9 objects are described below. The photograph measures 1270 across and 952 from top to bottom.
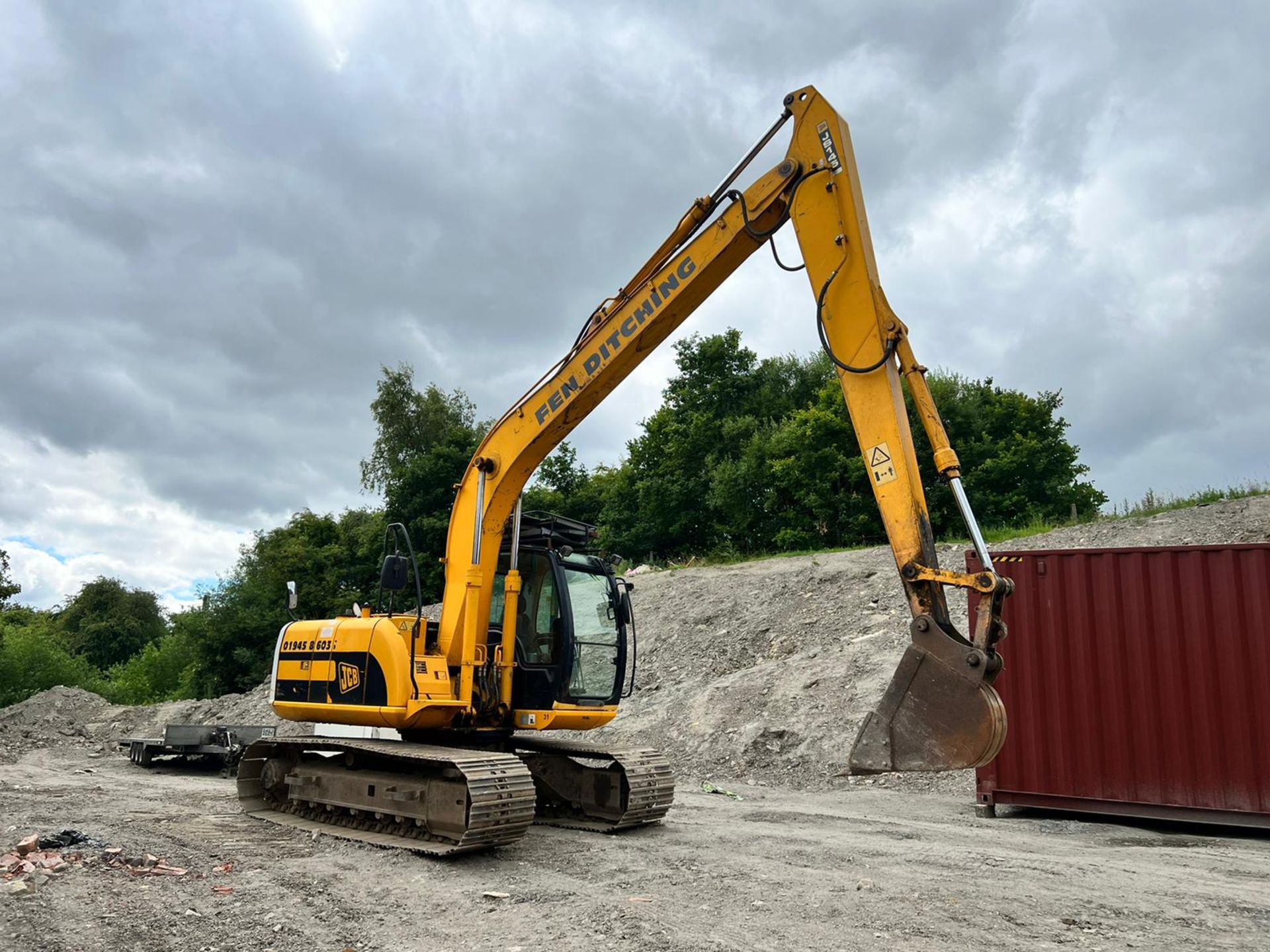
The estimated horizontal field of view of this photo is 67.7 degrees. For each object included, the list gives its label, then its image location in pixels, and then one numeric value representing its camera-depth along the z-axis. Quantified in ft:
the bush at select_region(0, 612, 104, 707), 82.64
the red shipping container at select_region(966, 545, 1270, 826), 28.27
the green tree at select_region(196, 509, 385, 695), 100.83
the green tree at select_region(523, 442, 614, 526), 135.95
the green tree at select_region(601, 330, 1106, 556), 104.01
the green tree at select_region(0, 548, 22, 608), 128.06
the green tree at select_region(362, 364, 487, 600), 112.57
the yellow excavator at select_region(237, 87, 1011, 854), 20.07
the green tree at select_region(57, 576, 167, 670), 189.88
